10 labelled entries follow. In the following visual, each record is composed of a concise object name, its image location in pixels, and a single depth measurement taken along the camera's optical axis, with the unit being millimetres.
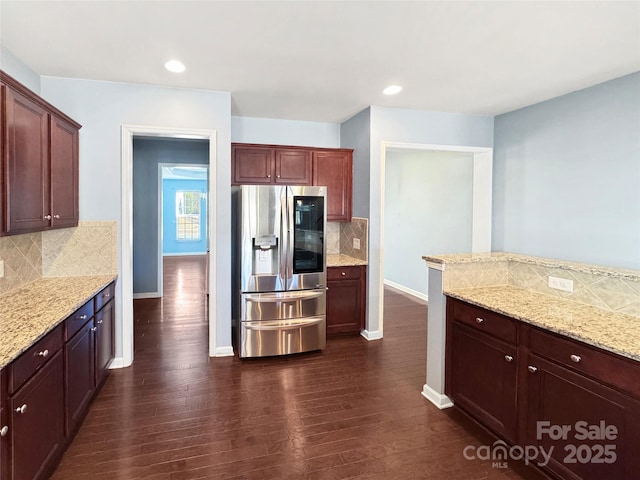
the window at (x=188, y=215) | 12156
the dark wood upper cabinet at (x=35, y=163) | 1990
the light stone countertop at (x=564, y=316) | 1644
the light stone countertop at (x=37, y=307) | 1583
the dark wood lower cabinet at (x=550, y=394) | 1569
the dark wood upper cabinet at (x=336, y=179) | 4328
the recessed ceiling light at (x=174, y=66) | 2754
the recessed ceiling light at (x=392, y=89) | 3313
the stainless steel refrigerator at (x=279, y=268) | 3432
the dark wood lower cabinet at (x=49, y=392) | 1494
